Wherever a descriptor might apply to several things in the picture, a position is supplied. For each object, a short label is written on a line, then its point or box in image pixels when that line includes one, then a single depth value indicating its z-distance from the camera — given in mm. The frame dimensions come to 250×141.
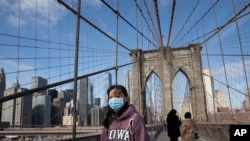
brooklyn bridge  3628
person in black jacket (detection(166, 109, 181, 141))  6711
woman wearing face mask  1769
